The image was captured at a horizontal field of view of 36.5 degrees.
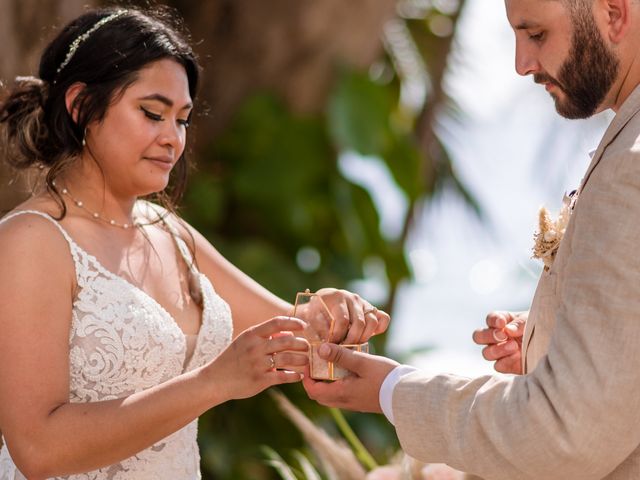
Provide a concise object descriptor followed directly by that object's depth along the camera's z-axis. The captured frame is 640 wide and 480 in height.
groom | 1.94
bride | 2.61
